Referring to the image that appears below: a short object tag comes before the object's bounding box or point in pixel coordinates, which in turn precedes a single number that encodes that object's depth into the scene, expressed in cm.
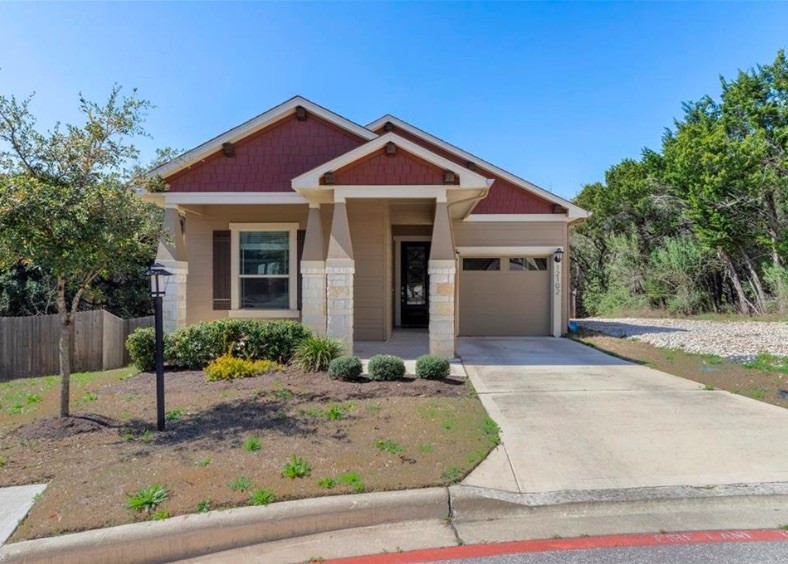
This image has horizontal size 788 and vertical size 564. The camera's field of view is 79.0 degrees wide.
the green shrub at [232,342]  860
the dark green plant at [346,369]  737
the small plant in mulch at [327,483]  376
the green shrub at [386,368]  731
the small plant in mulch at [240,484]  372
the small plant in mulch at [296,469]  394
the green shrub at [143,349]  846
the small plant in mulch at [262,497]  353
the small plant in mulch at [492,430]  484
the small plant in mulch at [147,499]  347
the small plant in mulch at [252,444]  457
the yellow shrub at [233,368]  770
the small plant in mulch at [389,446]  451
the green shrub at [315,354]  806
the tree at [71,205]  475
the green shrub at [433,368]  726
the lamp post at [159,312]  514
